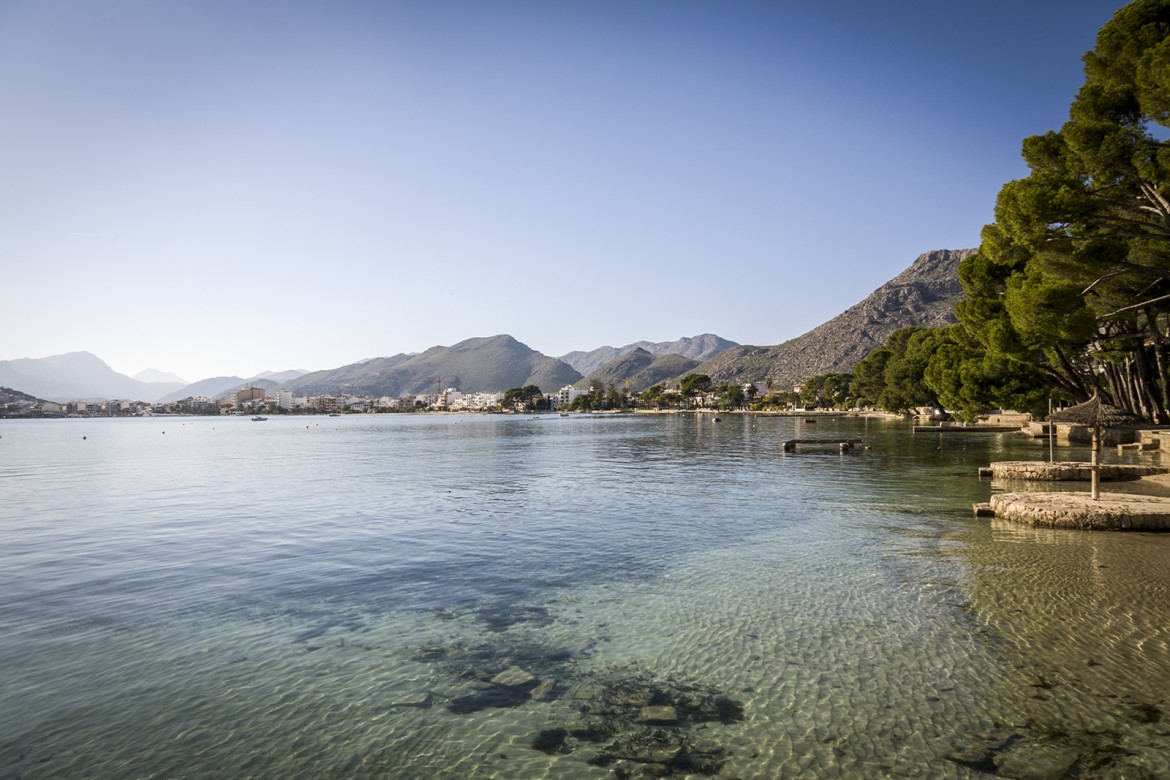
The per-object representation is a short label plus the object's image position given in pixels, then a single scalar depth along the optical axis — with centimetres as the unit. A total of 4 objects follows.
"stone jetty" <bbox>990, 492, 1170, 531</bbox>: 1622
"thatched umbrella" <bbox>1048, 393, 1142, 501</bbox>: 2376
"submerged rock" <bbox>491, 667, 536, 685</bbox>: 807
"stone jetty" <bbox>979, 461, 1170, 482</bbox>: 2561
